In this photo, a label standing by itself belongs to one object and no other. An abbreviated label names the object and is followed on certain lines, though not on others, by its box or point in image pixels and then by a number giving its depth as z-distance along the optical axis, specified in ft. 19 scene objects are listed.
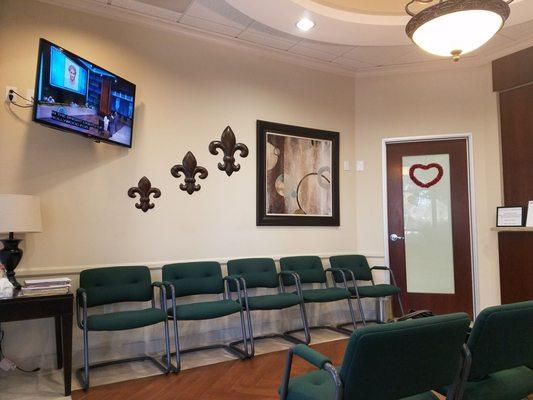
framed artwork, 14.58
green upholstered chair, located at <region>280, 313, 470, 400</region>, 4.84
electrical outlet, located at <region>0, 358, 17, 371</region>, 9.87
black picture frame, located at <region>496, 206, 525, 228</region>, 14.01
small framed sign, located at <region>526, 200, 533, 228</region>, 13.75
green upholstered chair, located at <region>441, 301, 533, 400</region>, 5.66
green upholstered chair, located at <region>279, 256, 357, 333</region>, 13.04
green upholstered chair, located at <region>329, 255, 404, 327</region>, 13.97
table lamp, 9.08
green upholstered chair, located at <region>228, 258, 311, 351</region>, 11.96
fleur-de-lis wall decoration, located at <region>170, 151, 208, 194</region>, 12.90
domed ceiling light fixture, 7.72
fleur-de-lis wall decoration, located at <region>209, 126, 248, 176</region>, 13.67
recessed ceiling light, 12.32
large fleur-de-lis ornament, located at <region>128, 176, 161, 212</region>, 12.10
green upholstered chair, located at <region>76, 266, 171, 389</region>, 9.59
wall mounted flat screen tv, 9.12
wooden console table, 8.67
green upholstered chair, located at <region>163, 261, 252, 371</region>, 10.65
